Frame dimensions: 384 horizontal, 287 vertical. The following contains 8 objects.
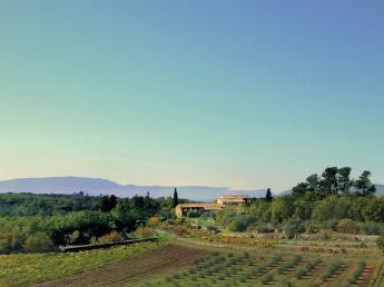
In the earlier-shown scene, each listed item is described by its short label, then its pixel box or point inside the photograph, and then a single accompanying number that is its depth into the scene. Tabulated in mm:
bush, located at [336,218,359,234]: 72875
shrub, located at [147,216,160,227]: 93875
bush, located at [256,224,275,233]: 78125
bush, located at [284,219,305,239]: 71938
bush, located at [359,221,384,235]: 70438
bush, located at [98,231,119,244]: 70375
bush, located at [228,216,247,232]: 83688
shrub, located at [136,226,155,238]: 78625
